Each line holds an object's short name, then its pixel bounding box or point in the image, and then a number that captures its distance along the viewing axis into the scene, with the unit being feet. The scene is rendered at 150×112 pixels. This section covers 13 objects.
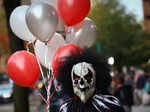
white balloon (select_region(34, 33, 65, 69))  13.80
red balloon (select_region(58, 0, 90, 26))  12.65
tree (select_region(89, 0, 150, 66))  86.61
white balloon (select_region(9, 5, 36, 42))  14.34
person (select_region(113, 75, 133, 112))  21.21
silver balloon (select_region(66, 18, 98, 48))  14.44
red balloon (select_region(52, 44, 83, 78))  11.44
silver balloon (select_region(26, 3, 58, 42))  12.48
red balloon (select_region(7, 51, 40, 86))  13.43
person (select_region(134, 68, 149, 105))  38.70
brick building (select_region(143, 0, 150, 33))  162.30
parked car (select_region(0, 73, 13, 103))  54.03
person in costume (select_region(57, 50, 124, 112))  10.55
